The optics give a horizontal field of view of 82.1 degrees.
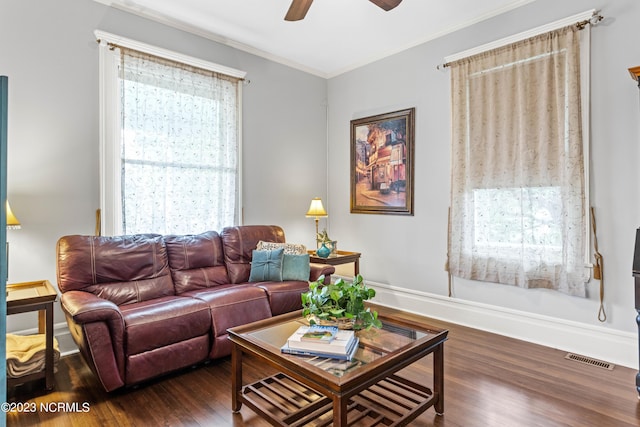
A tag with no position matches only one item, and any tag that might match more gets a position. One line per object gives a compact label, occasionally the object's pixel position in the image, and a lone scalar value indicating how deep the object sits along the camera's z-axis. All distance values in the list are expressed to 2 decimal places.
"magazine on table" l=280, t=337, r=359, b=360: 1.74
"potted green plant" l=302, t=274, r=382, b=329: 1.97
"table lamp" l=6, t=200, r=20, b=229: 2.43
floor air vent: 2.69
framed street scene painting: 4.13
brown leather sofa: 2.24
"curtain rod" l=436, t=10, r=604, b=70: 2.83
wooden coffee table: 1.60
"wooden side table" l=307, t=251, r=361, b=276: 4.10
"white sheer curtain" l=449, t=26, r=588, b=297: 2.92
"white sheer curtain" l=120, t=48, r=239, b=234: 3.29
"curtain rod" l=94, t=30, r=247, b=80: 3.13
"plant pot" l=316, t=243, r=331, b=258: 4.12
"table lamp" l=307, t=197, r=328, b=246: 4.41
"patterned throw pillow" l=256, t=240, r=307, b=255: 3.61
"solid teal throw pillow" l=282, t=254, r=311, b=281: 3.44
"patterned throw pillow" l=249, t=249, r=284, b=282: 3.43
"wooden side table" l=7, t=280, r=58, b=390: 2.23
